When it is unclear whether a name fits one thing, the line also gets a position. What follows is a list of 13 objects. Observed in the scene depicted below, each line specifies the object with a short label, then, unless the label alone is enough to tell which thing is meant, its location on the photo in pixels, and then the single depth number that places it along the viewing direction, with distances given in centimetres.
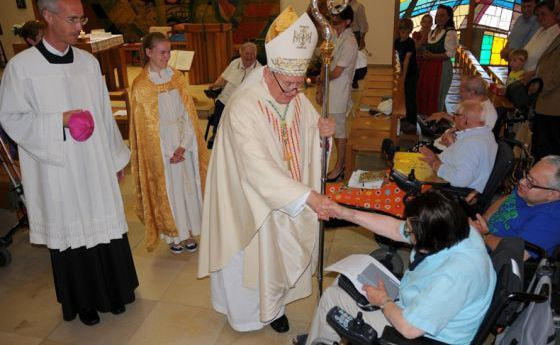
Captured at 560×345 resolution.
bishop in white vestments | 235
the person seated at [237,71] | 510
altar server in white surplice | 250
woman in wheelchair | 172
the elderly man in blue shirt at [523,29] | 588
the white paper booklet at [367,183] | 317
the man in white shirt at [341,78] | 477
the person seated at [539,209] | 242
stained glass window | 1091
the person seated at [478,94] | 376
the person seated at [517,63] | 536
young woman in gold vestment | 334
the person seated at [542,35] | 507
